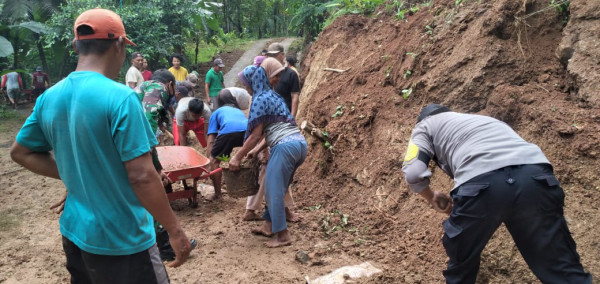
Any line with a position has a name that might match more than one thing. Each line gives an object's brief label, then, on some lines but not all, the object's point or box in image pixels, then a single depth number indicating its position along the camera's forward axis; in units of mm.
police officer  2488
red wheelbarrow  5297
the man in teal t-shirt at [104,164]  1988
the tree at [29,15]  13705
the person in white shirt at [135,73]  7891
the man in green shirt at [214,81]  10289
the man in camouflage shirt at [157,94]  5090
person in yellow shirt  9938
